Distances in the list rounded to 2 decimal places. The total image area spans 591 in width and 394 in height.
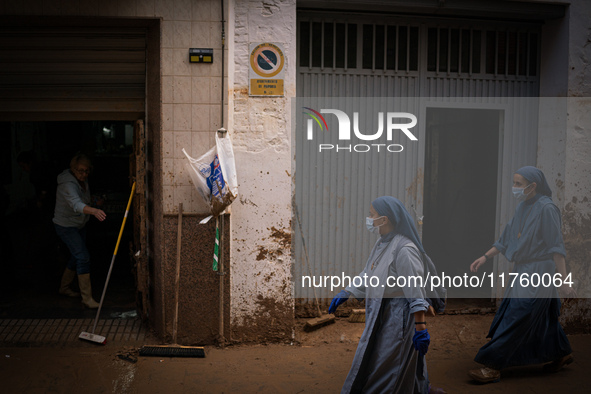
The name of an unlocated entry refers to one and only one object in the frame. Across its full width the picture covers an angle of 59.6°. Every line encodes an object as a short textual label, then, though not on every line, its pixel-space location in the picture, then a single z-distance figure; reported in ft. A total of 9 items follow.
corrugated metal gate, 19.17
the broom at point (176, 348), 16.47
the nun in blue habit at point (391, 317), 12.34
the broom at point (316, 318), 18.71
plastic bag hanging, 15.83
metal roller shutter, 17.74
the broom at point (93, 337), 17.17
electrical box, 16.58
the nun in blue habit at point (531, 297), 15.08
